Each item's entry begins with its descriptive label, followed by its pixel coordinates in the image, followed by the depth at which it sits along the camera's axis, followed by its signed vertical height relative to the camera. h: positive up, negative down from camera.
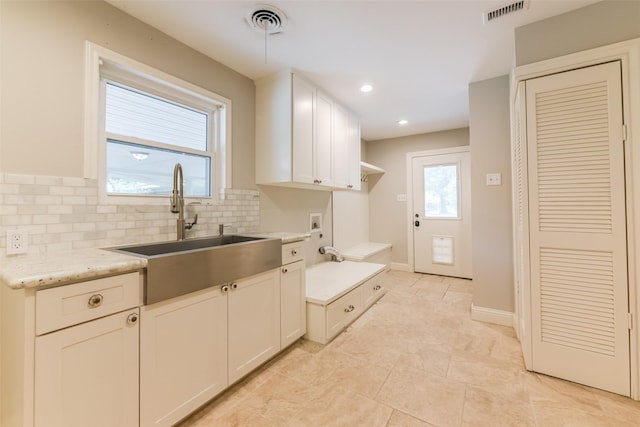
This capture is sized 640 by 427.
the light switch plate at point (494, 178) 2.57 +0.37
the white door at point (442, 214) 4.23 +0.04
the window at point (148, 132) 1.62 +0.63
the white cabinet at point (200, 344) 1.25 -0.70
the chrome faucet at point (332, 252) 3.49 -0.46
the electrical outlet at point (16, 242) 1.25 -0.11
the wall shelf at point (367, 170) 4.23 +0.81
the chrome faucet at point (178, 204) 1.77 +0.10
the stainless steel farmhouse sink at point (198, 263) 1.25 -0.25
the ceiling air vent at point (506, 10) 1.66 +1.33
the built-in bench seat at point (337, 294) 2.24 -0.73
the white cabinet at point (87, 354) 0.95 -0.53
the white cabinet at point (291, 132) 2.40 +0.82
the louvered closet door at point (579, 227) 1.59 -0.08
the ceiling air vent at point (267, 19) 1.68 +1.32
